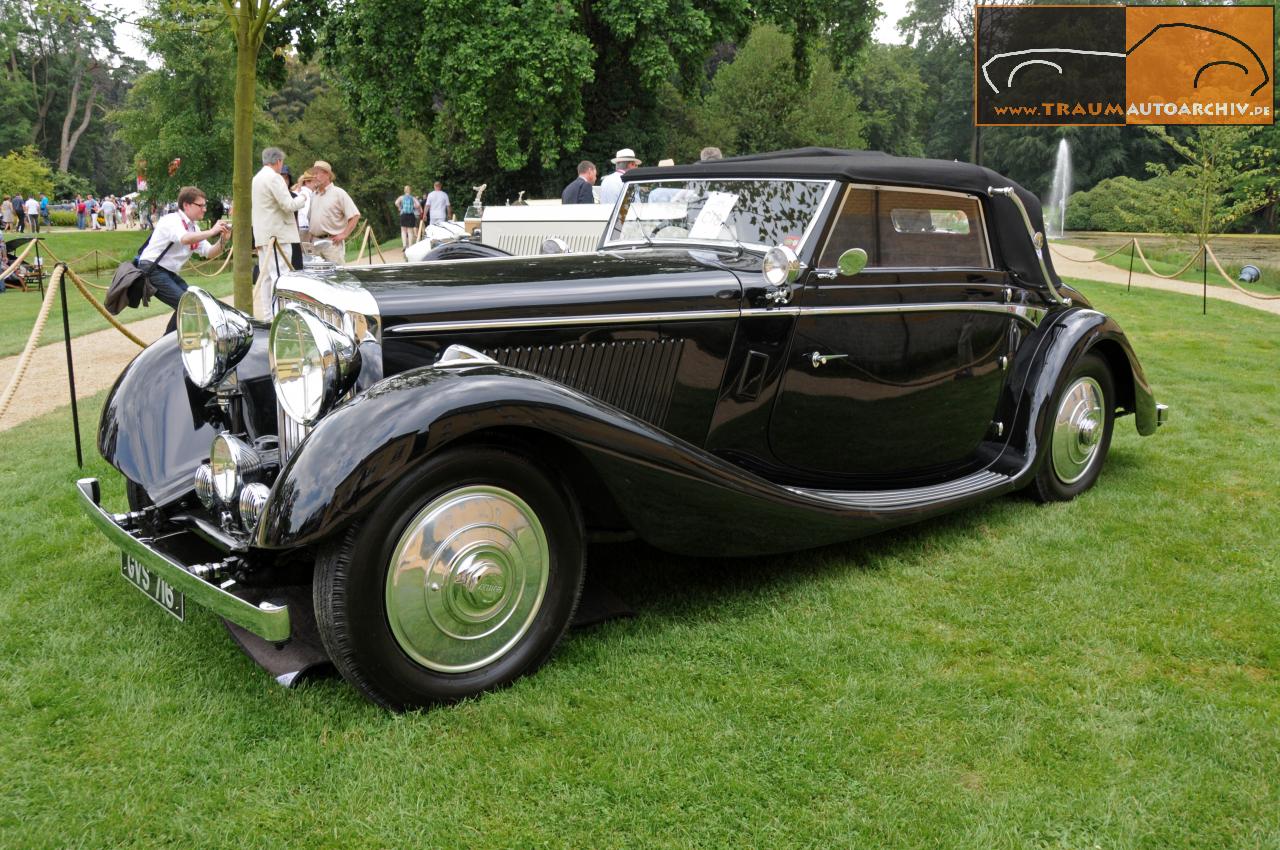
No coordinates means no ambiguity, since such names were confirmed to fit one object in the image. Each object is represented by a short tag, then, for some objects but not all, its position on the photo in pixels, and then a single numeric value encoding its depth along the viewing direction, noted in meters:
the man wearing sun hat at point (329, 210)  10.59
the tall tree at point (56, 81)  53.16
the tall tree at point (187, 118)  34.94
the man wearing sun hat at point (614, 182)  10.39
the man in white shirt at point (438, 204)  19.61
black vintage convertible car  2.76
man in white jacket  9.96
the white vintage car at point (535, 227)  9.04
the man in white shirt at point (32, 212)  35.13
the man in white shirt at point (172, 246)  7.85
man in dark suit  11.47
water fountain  50.72
